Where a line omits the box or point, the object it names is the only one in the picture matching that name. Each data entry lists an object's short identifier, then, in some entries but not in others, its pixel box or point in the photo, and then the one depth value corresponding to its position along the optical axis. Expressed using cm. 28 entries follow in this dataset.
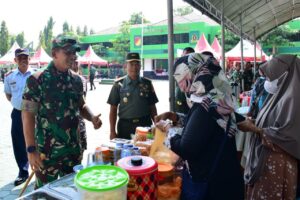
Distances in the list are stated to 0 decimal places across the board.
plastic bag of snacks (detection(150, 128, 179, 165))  167
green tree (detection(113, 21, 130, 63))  3508
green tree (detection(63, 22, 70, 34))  6143
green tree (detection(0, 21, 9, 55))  4293
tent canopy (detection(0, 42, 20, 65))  2088
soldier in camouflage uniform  196
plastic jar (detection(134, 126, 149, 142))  208
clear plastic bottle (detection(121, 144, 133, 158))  168
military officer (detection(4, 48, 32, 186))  363
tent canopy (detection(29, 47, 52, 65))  2072
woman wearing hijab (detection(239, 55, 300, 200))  194
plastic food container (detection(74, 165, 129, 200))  99
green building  2857
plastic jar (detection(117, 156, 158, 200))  122
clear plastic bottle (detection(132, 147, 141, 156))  172
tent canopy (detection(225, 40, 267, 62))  1461
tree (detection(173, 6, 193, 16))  6133
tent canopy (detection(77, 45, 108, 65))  2338
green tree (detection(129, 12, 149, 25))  5121
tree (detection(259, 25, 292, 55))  2563
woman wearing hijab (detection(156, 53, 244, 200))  127
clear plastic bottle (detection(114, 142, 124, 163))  175
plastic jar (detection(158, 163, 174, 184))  148
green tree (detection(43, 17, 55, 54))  5774
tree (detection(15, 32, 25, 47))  5460
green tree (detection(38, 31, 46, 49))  5072
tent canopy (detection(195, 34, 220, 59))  1418
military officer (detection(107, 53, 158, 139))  294
